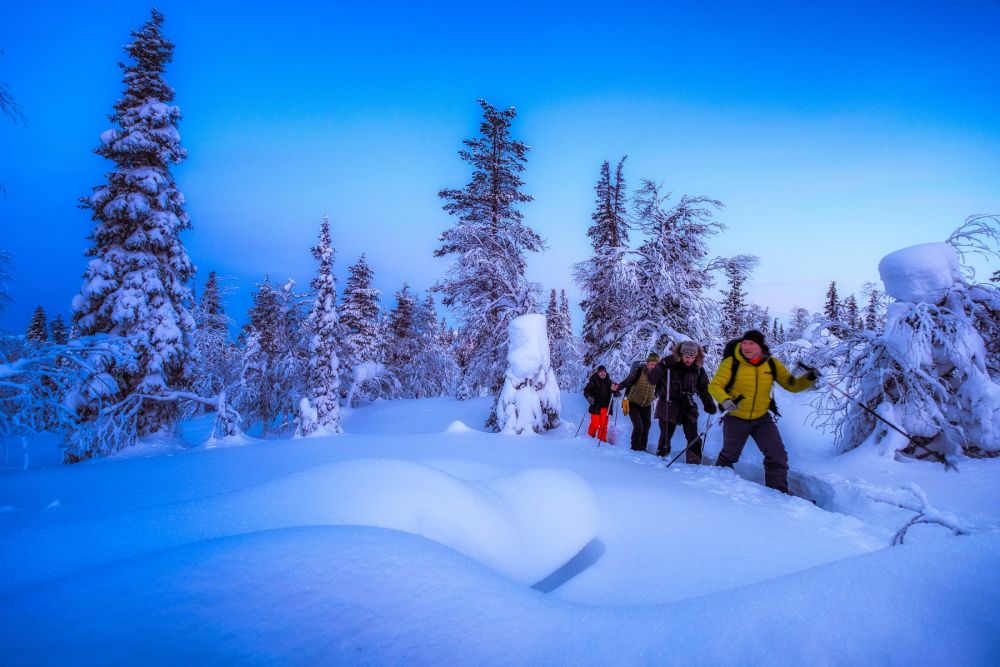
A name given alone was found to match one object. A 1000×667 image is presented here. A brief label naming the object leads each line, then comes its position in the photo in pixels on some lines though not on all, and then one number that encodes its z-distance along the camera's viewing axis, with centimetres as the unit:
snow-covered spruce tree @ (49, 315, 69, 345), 4344
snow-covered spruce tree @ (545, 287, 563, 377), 1501
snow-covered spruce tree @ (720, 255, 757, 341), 1275
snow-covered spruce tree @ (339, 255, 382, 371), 2502
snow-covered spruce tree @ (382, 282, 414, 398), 2862
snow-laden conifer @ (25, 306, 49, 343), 3972
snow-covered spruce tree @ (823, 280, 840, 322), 3146
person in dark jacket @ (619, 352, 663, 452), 850
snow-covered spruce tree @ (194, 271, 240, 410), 1703
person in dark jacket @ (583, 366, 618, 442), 914
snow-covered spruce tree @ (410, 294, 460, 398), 2838
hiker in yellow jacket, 504
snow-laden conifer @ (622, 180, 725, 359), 1284
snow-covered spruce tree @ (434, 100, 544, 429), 1298
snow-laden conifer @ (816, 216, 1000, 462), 561
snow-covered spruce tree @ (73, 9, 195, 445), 1151
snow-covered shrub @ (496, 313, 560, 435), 1024
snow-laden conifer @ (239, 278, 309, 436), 2319
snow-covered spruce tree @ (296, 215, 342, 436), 1977
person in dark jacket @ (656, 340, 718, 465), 750
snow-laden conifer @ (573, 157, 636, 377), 1303
